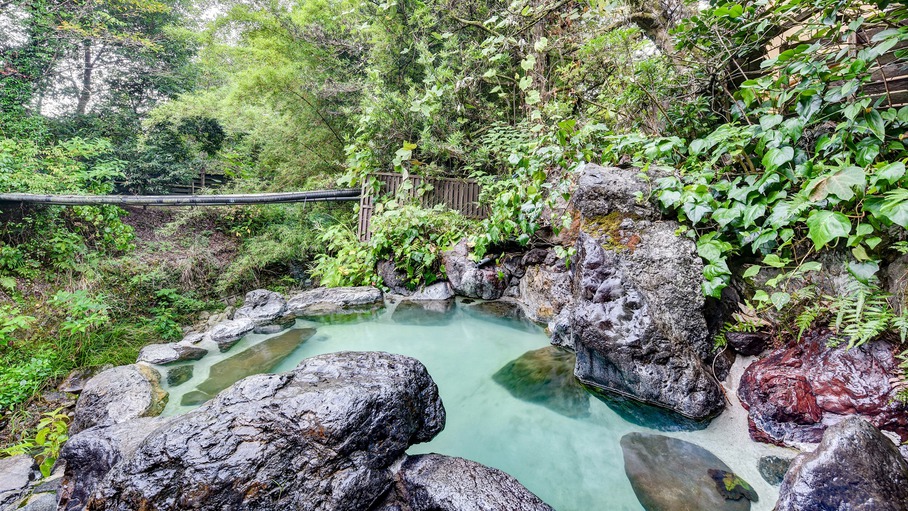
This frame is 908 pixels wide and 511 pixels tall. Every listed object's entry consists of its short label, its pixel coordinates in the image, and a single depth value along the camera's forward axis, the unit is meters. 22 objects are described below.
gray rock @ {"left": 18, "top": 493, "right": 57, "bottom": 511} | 2.17
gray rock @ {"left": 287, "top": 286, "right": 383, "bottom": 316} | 5.23
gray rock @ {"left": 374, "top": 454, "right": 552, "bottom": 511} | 1.76
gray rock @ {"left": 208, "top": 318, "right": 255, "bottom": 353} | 4.31
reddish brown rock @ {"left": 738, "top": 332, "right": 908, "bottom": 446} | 2.02
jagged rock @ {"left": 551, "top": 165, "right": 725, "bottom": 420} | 2.55
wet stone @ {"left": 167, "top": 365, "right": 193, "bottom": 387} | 3.53
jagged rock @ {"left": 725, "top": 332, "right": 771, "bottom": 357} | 2.66
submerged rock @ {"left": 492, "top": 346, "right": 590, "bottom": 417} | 2.88
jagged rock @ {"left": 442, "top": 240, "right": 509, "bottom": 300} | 5.19
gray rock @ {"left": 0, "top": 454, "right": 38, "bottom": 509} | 2.32
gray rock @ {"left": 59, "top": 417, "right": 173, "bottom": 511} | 2.13
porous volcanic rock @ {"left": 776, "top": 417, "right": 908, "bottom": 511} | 1.48
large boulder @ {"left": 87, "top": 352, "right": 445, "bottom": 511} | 1.62
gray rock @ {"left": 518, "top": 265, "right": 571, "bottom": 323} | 4.37
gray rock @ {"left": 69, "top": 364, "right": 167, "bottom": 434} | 2.85
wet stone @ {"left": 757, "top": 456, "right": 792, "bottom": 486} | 2.01
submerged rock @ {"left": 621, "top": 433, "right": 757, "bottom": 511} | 1.91
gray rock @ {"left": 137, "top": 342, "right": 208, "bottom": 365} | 3.88
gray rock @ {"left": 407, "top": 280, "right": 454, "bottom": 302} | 5.45
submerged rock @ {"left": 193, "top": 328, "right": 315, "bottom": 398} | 3.45
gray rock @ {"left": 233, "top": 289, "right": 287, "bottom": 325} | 4.87
